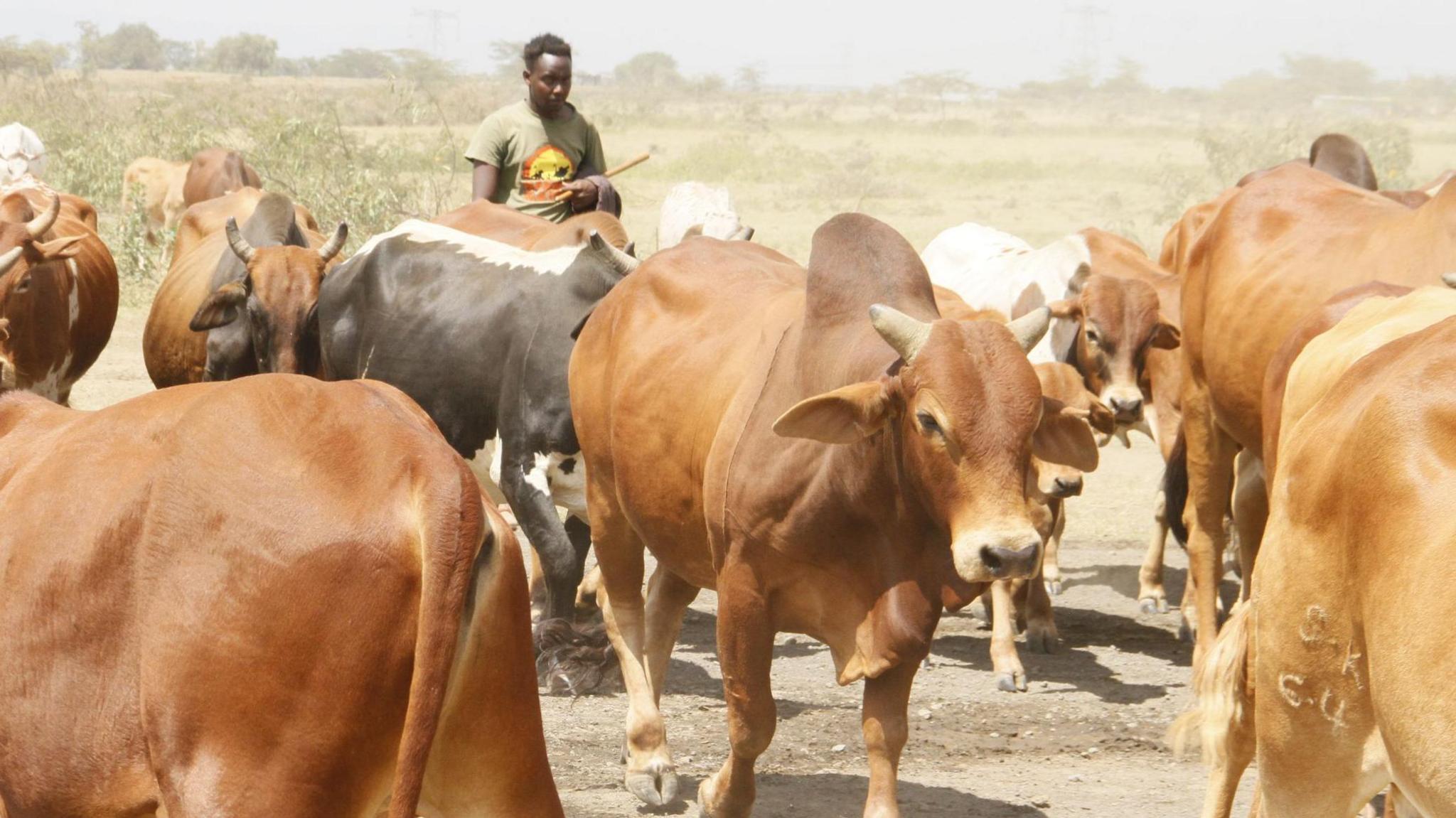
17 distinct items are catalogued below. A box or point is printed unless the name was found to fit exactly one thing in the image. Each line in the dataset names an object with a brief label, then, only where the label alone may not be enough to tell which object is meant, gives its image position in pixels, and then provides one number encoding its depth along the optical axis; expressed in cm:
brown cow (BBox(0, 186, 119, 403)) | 1994
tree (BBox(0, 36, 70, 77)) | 9787
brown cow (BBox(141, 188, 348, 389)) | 1759
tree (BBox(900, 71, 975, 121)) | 18712
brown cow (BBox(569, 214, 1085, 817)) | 898
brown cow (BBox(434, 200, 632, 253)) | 1644
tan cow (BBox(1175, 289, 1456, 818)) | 697
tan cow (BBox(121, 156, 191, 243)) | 4247
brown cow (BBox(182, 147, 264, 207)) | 3394
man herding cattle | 1956
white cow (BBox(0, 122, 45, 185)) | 2744
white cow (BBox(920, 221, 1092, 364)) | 2016
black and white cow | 1483
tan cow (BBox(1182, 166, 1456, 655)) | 1451
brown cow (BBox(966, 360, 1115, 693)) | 1418
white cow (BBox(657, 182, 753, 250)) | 1775
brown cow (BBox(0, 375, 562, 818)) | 618
